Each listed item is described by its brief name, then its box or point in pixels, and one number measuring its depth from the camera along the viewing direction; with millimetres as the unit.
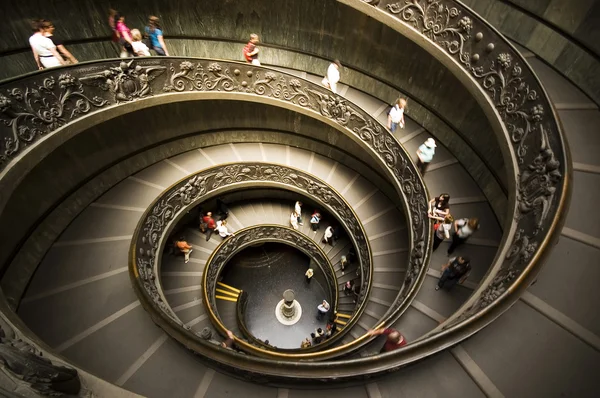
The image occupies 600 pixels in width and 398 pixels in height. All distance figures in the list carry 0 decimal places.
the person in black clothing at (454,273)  5008
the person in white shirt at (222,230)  10846
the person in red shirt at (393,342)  4094
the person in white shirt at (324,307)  11223
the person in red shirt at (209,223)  10617
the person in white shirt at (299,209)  11648
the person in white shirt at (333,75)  7441
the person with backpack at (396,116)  6938
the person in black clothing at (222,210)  11020
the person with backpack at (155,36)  6890
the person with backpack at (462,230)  5457
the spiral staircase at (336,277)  3426
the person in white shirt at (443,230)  5848
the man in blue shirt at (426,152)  6544
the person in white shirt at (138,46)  6720
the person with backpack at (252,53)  7556
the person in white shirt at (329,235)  11467
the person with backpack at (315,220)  11527
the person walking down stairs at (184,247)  9859
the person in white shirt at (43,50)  5402
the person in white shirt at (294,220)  11887
